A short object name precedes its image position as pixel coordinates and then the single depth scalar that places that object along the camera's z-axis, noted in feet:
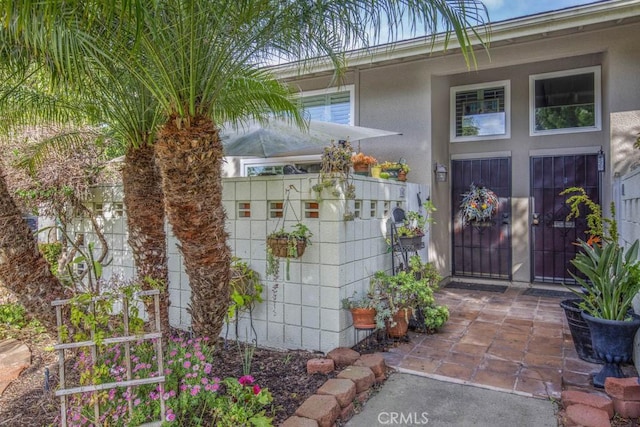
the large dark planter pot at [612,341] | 10.37
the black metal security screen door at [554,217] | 22.04
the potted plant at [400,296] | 14.17
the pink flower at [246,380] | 10.07
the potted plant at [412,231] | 16.29
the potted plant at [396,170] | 21.04
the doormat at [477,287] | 23.06
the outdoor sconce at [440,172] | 23.03
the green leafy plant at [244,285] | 13.82
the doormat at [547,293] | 21.47
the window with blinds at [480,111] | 23.84
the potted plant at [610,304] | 10.47
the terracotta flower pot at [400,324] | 14.47
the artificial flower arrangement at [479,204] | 23.70
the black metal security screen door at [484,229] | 23.79
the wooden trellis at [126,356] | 8.06
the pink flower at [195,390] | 8.56
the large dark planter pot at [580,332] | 12.01
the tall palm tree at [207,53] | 8.91
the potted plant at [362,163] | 19.79
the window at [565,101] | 21.74
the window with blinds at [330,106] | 25.80
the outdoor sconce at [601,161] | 20.89
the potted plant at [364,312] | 13.42
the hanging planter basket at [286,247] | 12.86
